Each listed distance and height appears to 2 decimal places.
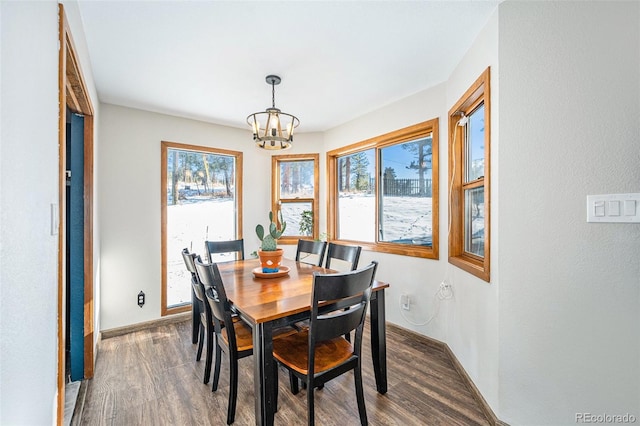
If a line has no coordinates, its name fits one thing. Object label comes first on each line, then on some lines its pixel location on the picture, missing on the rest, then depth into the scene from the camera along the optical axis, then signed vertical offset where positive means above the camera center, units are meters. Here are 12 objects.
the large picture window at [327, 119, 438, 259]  2.88 +0.23
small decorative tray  2.21 -0.47
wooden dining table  1.44 -0.51
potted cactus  2.28 -0.32
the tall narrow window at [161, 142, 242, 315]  3.38 +0.11
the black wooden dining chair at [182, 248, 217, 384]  1.96 -0.67
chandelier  2.30 +0.66
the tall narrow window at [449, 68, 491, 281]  1.84 +0.26
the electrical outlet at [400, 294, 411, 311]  2.94 -0.92
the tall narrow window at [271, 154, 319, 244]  4.10 +0.30
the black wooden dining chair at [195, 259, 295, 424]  1.63 -0.74
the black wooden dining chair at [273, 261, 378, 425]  1.43 -0.69
